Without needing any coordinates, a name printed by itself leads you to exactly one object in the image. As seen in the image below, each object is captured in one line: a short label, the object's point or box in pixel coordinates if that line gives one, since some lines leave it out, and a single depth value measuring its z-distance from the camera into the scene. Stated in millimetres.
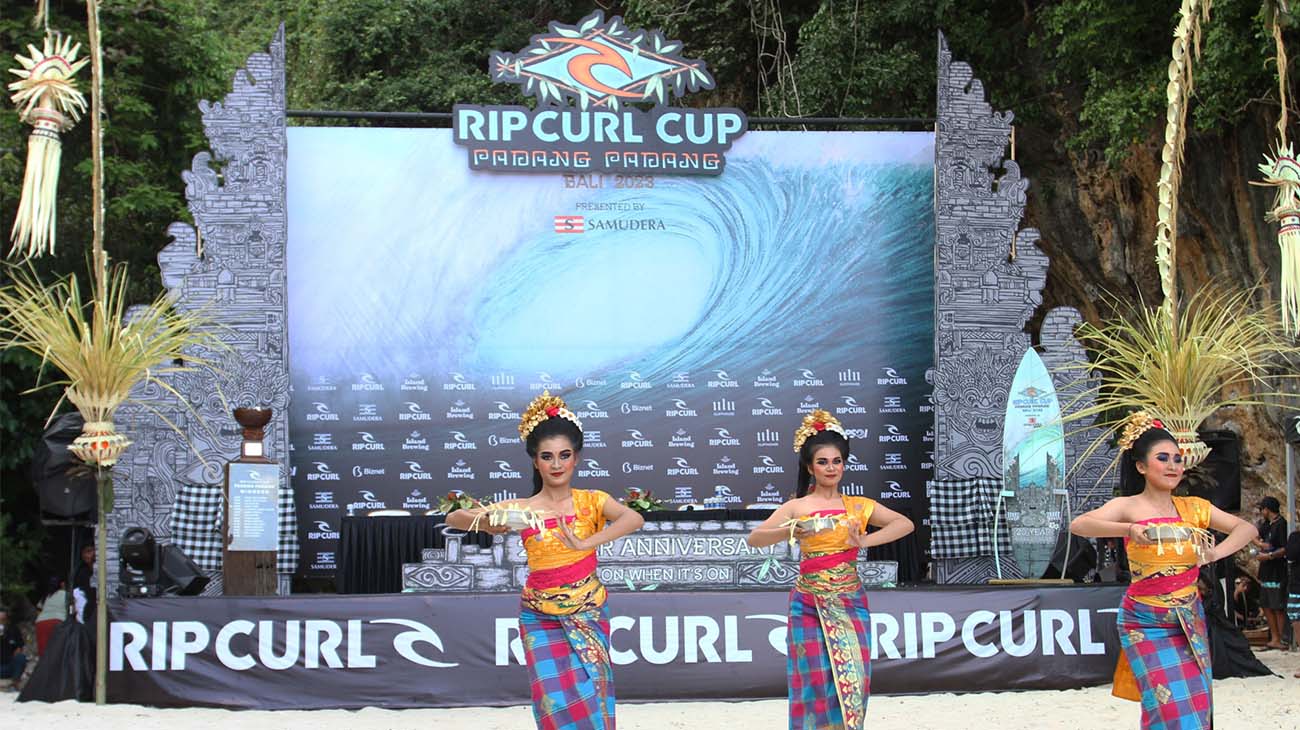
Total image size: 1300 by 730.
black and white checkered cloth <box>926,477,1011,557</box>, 10781
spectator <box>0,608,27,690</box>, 8703
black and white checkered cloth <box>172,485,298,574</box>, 10234
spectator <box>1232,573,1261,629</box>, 11102
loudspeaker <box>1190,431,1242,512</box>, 7922
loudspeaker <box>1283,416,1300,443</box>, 9148
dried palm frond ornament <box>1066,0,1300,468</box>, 7234
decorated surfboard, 9906
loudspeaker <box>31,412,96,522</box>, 7961
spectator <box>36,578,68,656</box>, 8719
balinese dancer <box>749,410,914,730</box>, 5348
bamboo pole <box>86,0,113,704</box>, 7305
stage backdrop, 11227
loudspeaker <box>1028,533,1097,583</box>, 9461
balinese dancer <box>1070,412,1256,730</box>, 5145
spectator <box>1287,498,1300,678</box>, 9016
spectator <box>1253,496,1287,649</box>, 9695
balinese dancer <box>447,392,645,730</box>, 4988
